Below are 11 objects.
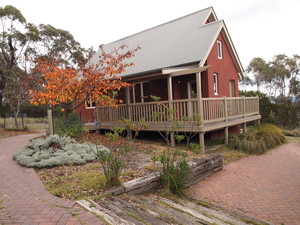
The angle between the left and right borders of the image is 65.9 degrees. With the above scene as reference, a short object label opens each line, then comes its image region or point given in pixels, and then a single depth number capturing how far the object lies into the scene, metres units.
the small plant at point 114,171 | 4.67
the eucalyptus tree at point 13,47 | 22.33
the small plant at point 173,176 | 5.16
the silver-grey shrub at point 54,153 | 6.57
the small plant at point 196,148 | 5.10
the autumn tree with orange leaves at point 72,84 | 9.05
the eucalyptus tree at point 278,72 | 35.94
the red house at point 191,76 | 10.34
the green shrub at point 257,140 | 10.16
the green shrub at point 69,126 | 10.00
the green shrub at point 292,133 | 15.33
